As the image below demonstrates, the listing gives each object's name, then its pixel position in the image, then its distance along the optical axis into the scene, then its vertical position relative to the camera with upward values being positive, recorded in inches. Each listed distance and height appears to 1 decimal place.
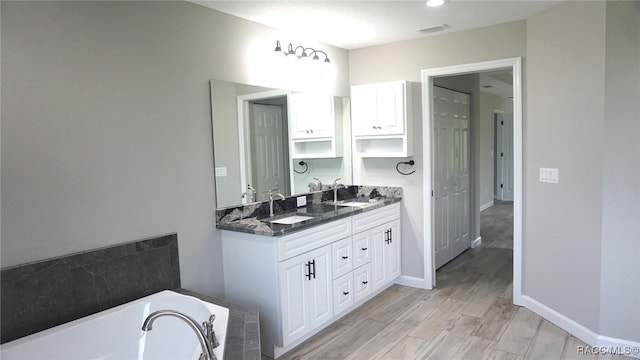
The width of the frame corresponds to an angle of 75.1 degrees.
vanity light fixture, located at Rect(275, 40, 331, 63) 136.9 +33.2
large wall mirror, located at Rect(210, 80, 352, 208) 119.5 +2.7
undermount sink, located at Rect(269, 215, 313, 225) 124.8 -21.8
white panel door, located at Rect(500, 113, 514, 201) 364.5 -14.9
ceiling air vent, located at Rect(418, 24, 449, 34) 140.2 +39.4
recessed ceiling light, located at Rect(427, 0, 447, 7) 113.3 +38.7
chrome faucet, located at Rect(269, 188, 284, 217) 133.6 -15.6
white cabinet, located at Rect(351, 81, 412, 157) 153.5 +10.1
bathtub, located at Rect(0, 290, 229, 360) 75.8 -35.9
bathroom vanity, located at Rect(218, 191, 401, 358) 109.3 -34.5
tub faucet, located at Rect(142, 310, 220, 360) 59.9 -27.2
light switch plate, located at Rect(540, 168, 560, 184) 126.0 -11.0
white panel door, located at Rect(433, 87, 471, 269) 178.9 -14.1
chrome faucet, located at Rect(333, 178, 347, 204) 161.9 -16.5
